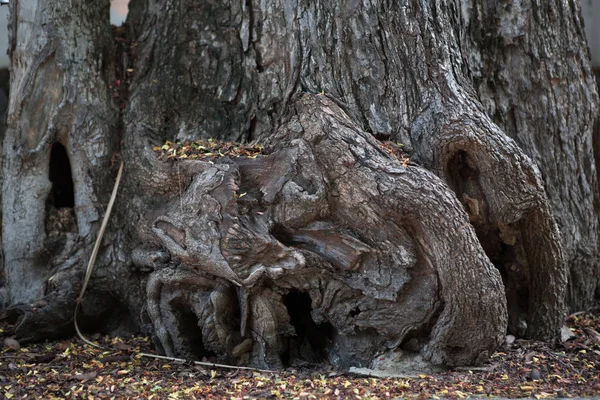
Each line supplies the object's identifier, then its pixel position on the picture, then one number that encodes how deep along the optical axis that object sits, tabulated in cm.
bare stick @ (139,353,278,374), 362
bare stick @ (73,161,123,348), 423
